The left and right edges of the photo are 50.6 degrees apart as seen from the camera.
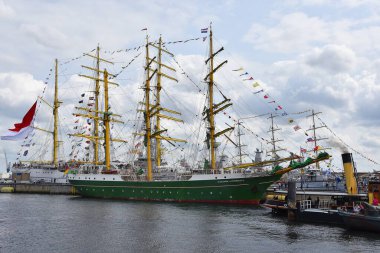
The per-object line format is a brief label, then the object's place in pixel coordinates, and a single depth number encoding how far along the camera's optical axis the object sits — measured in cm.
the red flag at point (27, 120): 7181
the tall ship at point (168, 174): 5266
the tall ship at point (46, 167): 9245
